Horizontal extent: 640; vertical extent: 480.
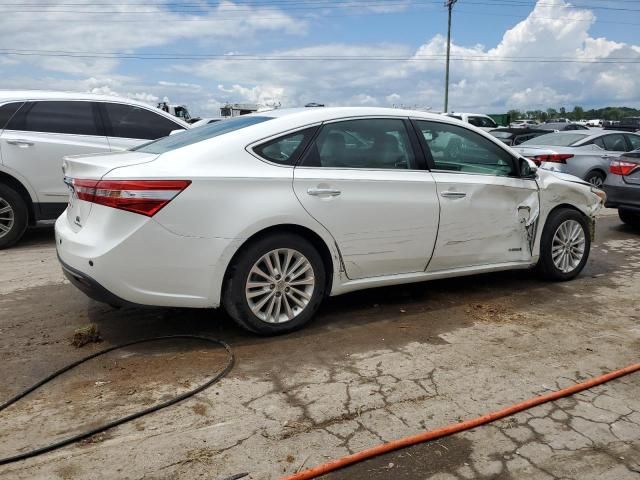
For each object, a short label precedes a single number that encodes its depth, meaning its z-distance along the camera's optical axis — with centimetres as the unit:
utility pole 3562
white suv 693
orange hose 262
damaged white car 366
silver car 1162
